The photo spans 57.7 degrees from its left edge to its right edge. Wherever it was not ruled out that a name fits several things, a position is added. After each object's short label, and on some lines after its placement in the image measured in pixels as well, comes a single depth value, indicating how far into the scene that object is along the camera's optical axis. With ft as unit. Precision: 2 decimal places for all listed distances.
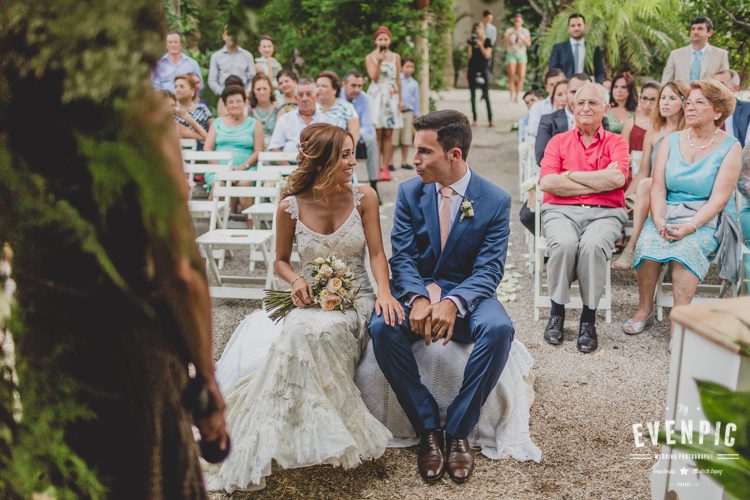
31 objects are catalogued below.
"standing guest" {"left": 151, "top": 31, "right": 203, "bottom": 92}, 29.09
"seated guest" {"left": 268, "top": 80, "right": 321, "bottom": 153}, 24.04
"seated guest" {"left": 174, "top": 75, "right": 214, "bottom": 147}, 25.58
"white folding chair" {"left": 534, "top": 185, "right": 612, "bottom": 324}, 16.69
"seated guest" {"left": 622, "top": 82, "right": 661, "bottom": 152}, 22.16
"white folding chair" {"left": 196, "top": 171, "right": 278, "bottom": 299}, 18.24
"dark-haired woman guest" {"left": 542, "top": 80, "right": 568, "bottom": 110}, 22.86
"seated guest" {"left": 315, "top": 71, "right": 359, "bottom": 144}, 25.43
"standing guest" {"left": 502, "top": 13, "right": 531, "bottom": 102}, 46.86
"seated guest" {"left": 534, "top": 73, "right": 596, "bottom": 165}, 20.18
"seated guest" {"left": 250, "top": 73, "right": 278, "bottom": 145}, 26.61
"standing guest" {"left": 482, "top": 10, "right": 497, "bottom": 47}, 45.62
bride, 9.91
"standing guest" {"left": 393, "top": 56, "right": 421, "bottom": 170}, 36.94
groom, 10.71
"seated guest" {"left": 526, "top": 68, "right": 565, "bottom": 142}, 26.16
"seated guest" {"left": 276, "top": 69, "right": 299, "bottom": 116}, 26.66
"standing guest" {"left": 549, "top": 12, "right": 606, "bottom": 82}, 29.60
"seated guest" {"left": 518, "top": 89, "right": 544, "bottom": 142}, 29.99
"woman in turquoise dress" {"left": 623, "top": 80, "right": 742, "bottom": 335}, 15.33
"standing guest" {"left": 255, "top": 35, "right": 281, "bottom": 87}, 33.06
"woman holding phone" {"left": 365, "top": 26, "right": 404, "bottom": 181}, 33.78
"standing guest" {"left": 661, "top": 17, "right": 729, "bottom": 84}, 25.49
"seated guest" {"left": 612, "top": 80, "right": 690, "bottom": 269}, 17.08
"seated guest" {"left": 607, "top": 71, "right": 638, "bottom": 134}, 24.03
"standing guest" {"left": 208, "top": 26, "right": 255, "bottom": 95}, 31.81
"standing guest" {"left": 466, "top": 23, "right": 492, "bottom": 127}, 43.42
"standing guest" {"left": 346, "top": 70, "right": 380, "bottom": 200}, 29.25
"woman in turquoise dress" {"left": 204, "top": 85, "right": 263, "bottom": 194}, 23.86
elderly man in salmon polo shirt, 15.60
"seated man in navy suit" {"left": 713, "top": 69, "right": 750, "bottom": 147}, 20.13
